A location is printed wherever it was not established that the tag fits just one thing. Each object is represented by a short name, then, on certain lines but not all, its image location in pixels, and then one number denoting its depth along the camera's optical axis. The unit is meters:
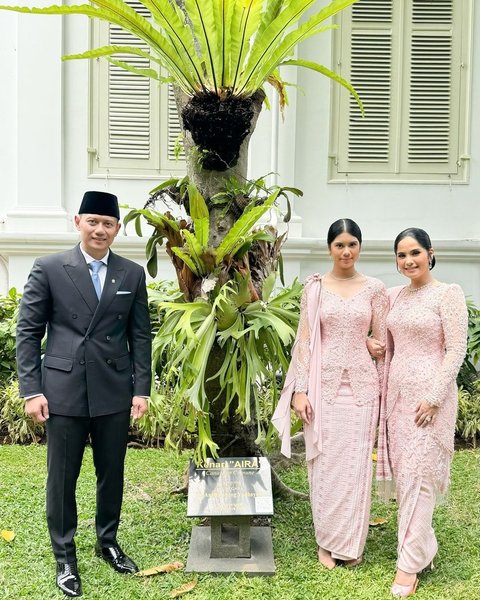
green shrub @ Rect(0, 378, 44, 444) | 5.90
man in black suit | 3.27
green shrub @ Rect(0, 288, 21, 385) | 6.07
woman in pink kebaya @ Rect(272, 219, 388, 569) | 3.58
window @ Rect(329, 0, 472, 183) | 7.28
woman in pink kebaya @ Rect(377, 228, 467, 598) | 3.36
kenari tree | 3.41
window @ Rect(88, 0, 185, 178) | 7.14
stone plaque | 3.54
